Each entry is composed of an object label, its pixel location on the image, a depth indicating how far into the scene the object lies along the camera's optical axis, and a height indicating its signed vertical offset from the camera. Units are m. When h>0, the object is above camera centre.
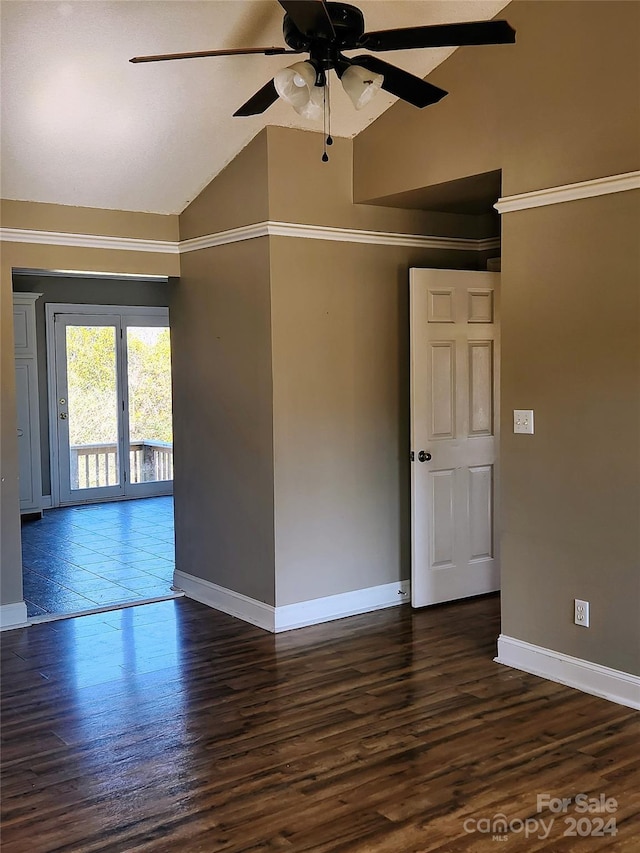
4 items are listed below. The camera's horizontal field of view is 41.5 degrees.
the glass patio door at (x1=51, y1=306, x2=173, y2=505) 8.87 -0.15
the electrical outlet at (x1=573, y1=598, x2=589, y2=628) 3.76 -1.02
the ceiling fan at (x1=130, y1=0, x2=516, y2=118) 2.64 +1.11
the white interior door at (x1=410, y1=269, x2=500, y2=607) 4.98 -0.27
